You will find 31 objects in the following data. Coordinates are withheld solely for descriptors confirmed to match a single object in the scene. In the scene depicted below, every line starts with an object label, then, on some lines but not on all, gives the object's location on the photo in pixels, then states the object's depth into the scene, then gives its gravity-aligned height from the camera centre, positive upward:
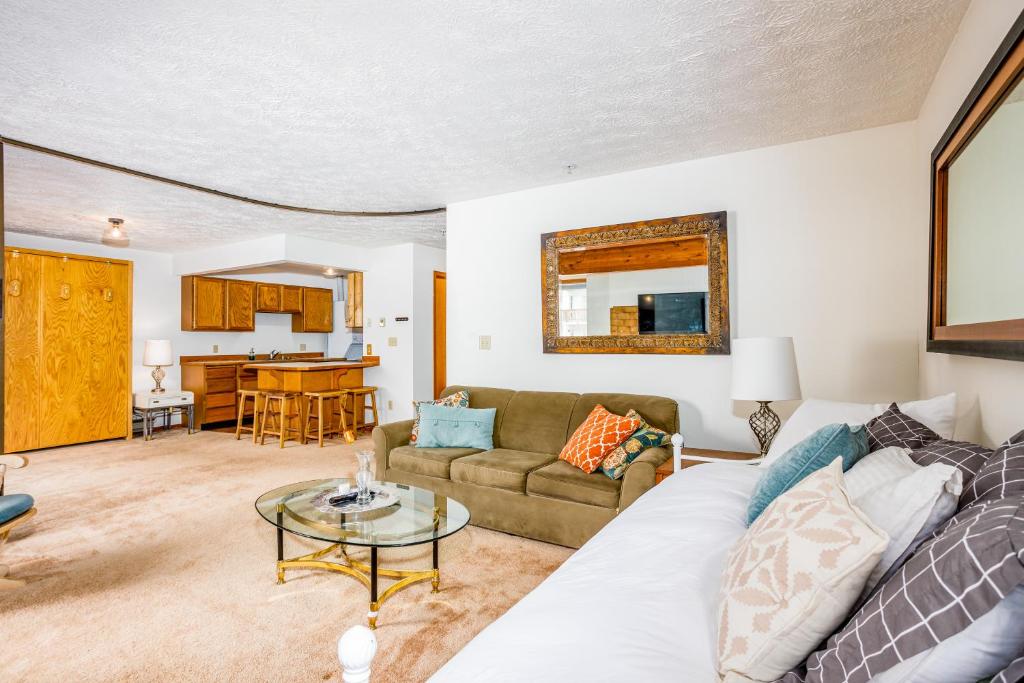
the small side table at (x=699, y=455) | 2.74 -0.66
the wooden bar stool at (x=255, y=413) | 6.29 -0.85
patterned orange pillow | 3.07 -0.59
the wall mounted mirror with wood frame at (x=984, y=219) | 1.37 +0.39
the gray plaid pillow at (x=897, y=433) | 1.64 -0.30
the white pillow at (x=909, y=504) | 0.93 -0.31
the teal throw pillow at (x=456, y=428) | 3.74 -0.62
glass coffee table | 2.25 -0.83
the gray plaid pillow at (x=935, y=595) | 0.66 -0.34
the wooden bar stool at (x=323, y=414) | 5.90 -0.86
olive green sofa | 2.92 -0.79
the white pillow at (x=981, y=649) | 0.66 -0.40
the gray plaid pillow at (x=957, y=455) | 1.17 -0.28
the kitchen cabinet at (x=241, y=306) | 7.46 +0.54
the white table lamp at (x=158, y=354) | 6.52 -0.12
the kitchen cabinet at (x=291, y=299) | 7.98 +0.67
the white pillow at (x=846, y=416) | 1.85 -0.31
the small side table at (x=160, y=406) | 6.32 -0.77
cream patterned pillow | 0.86 -0.42
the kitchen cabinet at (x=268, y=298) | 7.74 +0.67
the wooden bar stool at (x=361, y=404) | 6.57 -0.81
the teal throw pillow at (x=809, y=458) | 1.48 -0.34
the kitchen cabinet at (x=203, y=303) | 7.12 +0.56
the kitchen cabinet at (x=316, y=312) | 8.32 +0.49
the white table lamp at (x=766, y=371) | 2.58 -0.15
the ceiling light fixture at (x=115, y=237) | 4.66 +0.96
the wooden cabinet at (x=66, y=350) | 5.39 -0.06
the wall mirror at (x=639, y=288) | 3.41 +0.37
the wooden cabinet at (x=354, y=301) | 7.31 +0.58
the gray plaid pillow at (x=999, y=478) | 0.90 -0.25
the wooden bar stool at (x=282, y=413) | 6.07 -0.85
